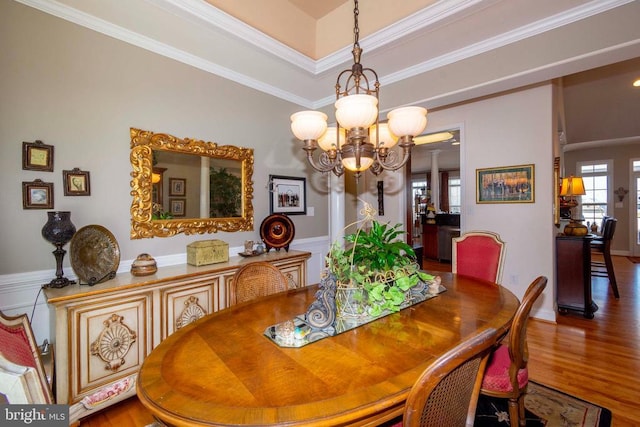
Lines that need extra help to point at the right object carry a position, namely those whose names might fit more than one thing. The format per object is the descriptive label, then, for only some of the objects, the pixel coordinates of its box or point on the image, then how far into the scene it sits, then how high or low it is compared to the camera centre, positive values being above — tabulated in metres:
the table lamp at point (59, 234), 1.76 -0.12
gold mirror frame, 2.23 +0.25
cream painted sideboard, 1.61 -0.70
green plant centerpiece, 1.44 -0.33
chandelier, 1.65 +0.54
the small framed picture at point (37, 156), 1.77 +0.38
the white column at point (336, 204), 3.78 +0.12
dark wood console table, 3.29 -0.76
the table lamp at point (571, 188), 4.22 +0.35
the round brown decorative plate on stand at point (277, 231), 3.02 -0.19
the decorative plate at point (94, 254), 1.83 -0.26
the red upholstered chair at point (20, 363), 0.65 -0.40
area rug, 1.73 -1.29
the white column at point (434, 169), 7.77 +1.20
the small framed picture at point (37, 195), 1.77 +0.13
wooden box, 2.36 -0.32
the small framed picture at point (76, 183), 1.92 +0.22
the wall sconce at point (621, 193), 6.82 +0.42
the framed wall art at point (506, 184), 3.36 +0.33
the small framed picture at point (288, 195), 3.24 +0.22
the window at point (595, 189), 7.10 +0.54
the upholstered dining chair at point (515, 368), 1.24 -0.80
